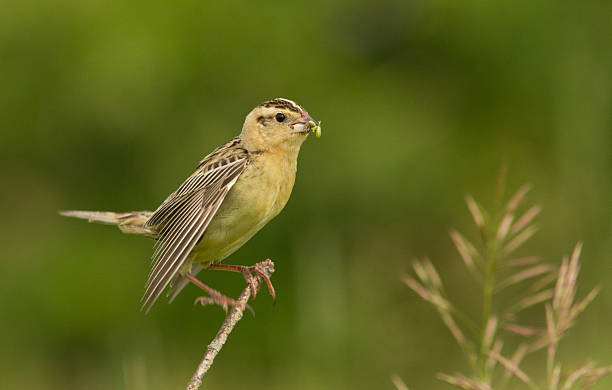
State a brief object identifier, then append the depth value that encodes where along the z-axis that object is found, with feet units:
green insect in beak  28.20
